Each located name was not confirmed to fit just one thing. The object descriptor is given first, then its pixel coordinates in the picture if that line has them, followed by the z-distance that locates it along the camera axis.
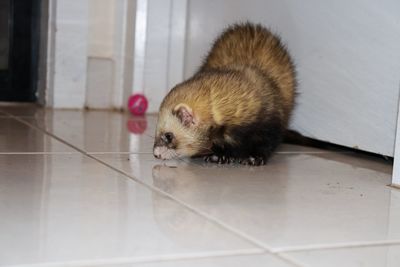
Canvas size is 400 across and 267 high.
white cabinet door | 0.94
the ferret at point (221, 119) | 0.96
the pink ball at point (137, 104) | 1.39
